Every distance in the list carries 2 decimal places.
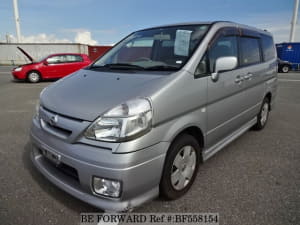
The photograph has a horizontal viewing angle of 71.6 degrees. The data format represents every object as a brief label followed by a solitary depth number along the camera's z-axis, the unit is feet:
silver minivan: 5.22
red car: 33.32
